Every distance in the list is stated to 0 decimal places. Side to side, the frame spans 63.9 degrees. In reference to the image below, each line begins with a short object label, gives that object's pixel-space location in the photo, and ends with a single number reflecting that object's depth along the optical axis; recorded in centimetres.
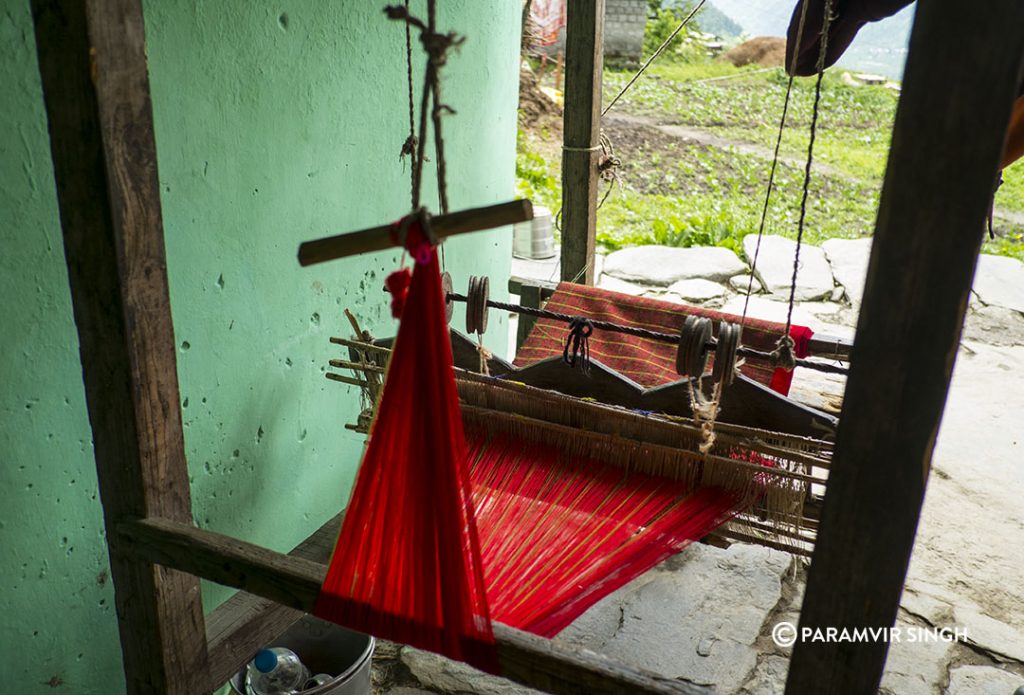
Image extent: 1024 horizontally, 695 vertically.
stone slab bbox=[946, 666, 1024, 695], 226
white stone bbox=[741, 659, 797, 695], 227
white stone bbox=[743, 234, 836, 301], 556
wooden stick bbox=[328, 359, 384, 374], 178
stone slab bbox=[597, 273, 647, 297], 550
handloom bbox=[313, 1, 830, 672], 108
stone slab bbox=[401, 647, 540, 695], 230
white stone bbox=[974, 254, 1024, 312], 542
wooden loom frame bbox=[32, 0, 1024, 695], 86
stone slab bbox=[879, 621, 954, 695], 227
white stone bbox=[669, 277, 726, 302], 541
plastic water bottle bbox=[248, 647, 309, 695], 197
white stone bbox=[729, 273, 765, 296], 560
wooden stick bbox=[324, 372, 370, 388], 184
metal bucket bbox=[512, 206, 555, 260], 575
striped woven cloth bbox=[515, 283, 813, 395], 218
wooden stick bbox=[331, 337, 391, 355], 174
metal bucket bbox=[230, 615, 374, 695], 214
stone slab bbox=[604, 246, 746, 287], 571
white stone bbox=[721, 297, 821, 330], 504
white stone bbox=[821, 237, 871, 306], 558
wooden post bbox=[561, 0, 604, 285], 271
